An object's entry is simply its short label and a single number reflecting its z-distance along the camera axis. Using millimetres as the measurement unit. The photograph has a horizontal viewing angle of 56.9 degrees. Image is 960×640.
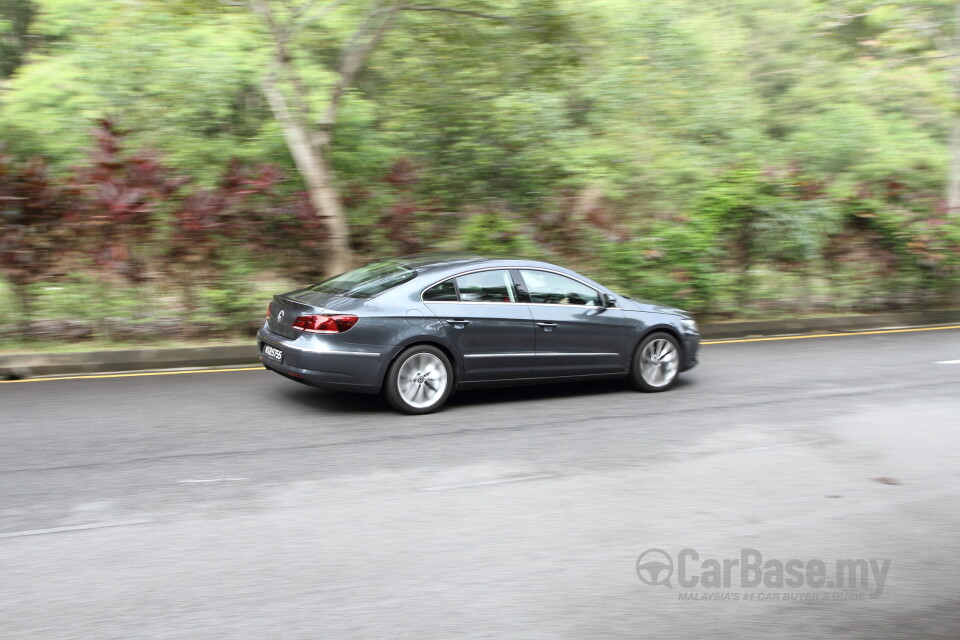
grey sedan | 7832
